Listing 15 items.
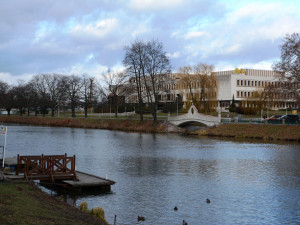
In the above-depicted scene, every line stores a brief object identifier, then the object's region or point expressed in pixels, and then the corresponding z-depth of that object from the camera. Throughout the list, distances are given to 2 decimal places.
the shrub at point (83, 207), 17.80
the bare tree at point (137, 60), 81.69
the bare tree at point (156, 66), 80.75
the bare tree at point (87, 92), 119.00
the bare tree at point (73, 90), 119.39
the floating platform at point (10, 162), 27.85
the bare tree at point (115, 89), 97.31
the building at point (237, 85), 118.38
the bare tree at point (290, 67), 57.22
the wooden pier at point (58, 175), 23.20
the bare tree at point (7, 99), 135.50
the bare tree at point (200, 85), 93.31
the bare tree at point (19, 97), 133.25
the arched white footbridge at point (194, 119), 75.44
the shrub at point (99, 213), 16.71
